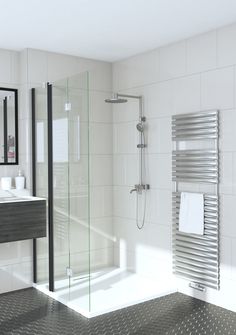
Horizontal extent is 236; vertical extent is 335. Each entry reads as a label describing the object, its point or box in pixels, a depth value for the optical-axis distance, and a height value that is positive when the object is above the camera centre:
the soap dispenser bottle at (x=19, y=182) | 4.15 -0.22
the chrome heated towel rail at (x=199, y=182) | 3.61 -0.25
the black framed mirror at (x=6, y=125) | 4.14 +0.36
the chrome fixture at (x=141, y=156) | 4.35 +0.03
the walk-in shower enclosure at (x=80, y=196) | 3.47 -0.36
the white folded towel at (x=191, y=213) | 3.70 -0.49
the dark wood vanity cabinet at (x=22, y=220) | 3.71 -0.55
